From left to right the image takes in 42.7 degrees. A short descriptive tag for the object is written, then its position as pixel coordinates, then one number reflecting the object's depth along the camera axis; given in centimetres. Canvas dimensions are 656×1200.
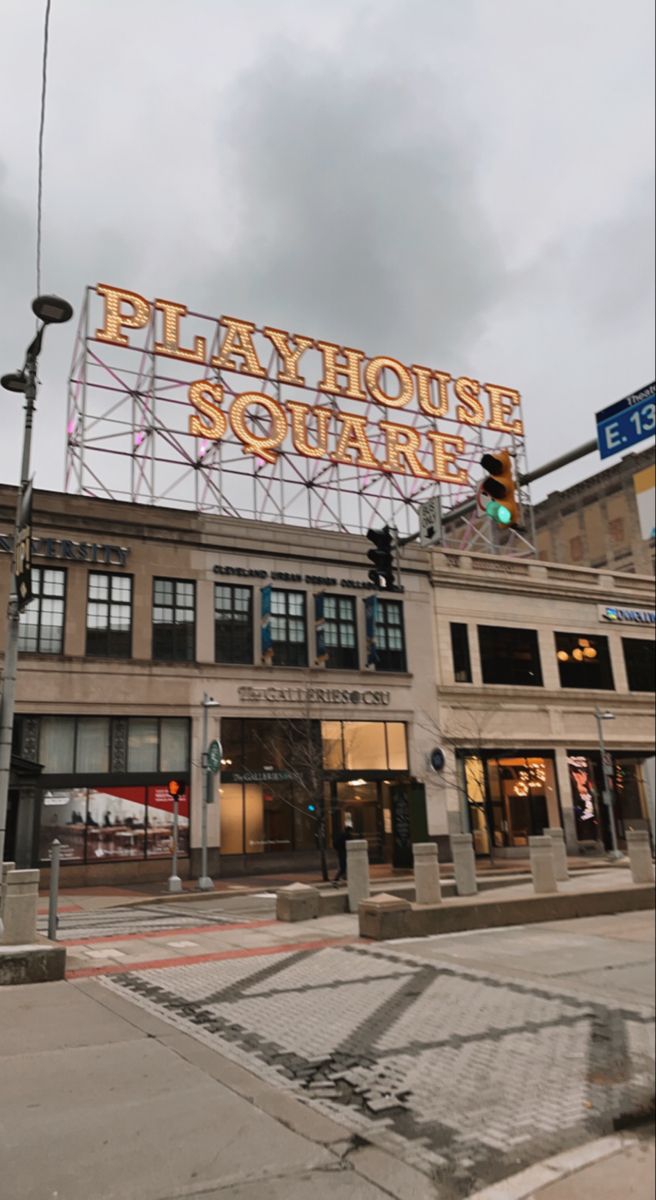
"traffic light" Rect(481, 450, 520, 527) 941
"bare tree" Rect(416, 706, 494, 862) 3506
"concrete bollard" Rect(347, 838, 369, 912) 1717
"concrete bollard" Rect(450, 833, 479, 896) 1939
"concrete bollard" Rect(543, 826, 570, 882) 2328
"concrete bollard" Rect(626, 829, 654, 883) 2016
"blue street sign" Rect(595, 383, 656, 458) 858
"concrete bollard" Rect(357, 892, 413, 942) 1423
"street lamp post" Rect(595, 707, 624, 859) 3247
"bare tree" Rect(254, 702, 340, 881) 2906
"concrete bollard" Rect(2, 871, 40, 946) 1116
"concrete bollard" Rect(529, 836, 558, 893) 1766
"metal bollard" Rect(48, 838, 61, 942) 1359
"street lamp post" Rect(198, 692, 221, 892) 2422
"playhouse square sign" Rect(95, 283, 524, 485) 3488
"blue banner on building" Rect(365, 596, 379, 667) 3441
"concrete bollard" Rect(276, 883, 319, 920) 1666
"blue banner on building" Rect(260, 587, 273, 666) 3216
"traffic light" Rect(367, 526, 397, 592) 1323
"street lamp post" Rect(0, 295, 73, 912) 1228
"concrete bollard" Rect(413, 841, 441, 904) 1662
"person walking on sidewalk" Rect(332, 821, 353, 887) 2467
